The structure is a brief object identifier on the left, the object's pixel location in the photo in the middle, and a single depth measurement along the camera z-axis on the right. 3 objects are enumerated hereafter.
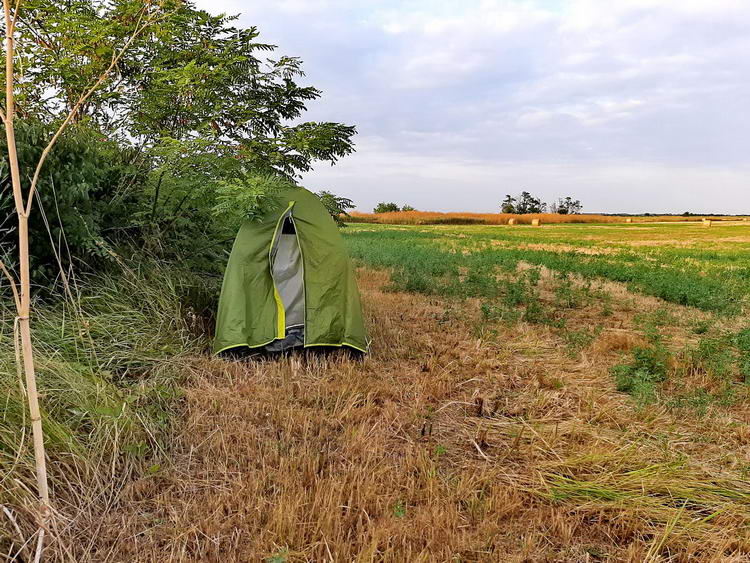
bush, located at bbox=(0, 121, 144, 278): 4.54
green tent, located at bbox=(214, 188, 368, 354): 4.64
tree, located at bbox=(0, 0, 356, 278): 5.59
